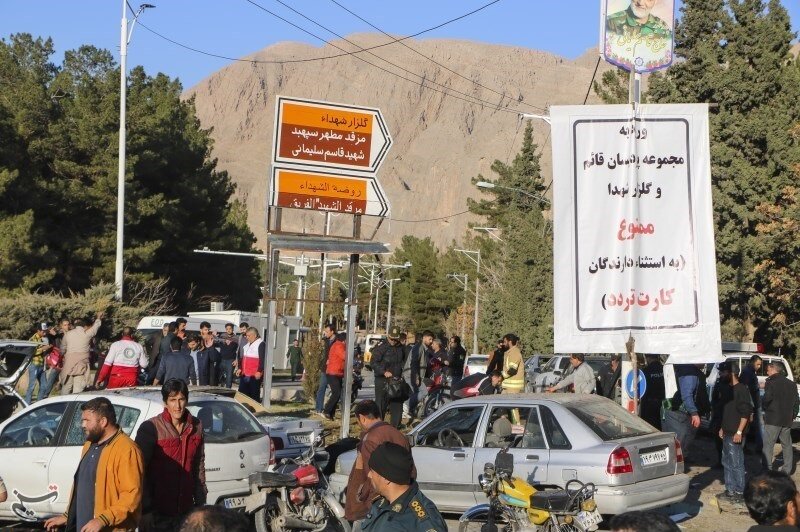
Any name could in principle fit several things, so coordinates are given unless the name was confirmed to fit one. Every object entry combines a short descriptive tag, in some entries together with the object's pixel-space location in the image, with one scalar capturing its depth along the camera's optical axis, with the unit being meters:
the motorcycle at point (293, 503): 9.78
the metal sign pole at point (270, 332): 17.83
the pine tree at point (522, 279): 57.09
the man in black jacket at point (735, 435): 13.53
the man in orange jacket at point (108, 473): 6.34
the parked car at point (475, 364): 33.81
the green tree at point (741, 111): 38.78
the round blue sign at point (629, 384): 13.85
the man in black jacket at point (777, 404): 14.51
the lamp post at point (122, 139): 33.50
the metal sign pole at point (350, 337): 16.92
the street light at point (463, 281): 83.25
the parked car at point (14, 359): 15.21
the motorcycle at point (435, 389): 20.92
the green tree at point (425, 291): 102.12
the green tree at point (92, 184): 45.75
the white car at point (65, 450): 10.24
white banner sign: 12.43
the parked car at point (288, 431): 12.66
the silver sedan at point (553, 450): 10.67
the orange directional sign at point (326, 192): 19.06
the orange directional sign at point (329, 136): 19.05
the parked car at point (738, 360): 21.36
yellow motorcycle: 8.60
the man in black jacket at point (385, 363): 19.39
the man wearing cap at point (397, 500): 5.04
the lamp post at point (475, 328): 66.78
